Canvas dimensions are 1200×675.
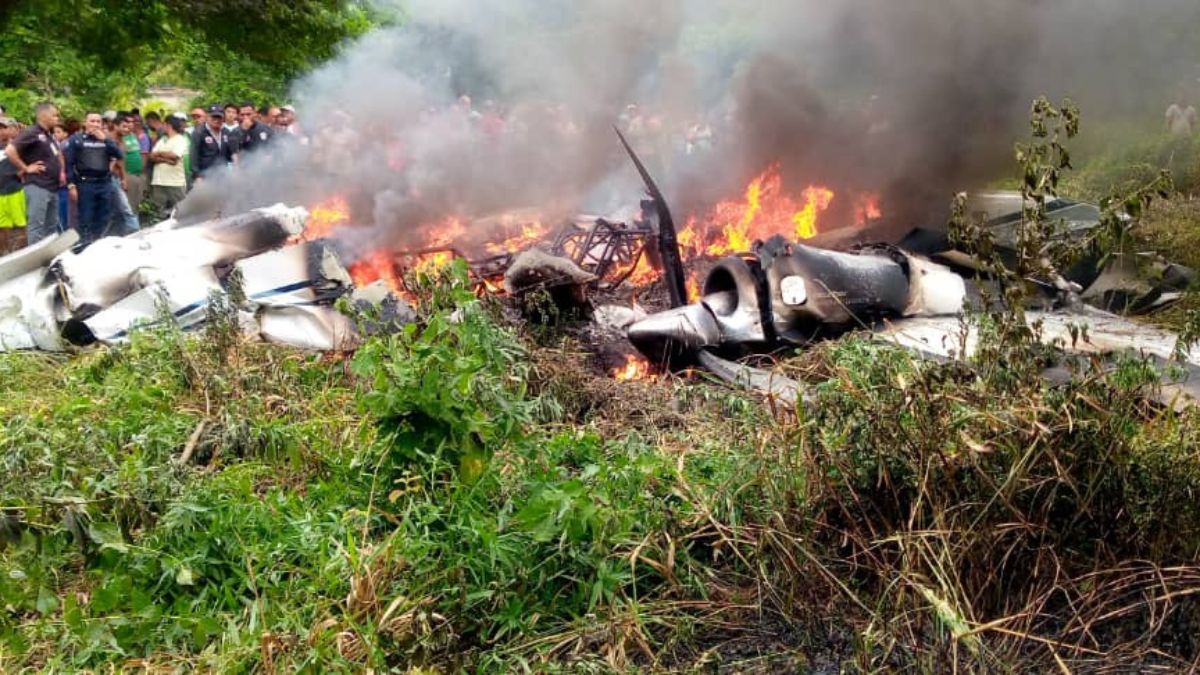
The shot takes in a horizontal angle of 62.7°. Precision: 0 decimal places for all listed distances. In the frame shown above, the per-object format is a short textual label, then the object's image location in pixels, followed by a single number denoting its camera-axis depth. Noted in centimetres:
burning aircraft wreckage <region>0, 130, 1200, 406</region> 579
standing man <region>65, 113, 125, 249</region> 994
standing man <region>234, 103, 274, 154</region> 1151
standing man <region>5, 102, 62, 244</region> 959
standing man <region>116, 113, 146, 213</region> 1170
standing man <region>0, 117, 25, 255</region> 968
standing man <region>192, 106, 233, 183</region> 1144
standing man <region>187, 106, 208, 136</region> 1160
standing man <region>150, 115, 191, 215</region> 1170
